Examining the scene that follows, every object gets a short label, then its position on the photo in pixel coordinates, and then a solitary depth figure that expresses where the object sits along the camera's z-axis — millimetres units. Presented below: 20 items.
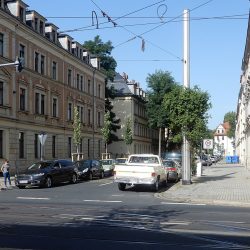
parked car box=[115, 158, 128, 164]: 43269
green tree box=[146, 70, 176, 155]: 74625
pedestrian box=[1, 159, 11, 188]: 26528
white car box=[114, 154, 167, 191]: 23594
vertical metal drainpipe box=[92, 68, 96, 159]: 59688
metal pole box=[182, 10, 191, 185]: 26609
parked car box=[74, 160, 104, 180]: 34062
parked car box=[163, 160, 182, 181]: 30562
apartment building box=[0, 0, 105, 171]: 37844
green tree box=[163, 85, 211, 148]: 27594
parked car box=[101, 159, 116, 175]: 40331
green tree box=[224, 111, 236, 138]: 171700
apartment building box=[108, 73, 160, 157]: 77750
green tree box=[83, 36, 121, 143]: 67875
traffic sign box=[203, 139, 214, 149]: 35884
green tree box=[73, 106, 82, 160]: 46531
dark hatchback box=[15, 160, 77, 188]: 26203
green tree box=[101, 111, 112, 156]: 56750
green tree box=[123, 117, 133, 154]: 66250
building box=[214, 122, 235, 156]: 183475
